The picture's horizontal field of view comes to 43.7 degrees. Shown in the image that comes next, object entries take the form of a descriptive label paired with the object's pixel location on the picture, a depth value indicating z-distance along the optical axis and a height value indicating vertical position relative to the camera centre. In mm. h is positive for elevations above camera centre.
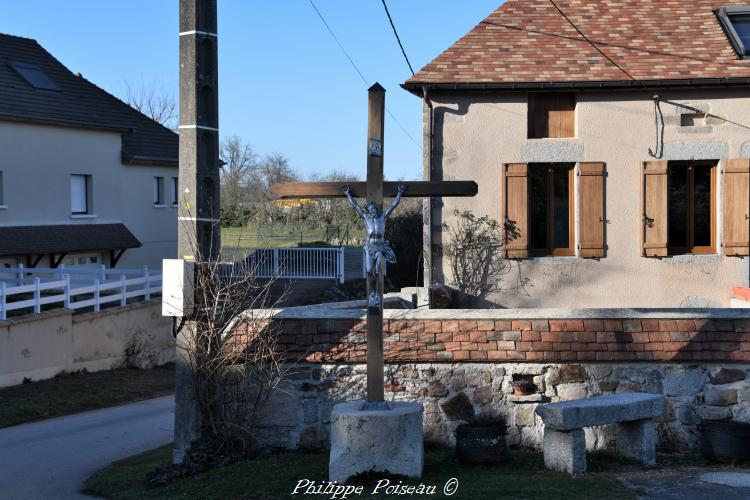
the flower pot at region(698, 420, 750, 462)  8398 -1831
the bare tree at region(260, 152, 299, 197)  53866 +3990
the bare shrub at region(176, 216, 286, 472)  9188 -1224
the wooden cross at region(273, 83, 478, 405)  8125 +455
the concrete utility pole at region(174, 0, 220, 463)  9508 +843
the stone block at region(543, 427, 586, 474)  7836 -1793
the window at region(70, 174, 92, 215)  26547 +1318
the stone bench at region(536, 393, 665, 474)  7816 -1601
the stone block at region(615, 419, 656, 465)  8367 -1832
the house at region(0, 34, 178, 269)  24281 +1957
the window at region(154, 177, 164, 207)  30141 +1559
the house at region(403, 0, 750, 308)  15125 +1207
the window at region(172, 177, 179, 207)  30644 +1643
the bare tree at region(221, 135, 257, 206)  49719 +3721
